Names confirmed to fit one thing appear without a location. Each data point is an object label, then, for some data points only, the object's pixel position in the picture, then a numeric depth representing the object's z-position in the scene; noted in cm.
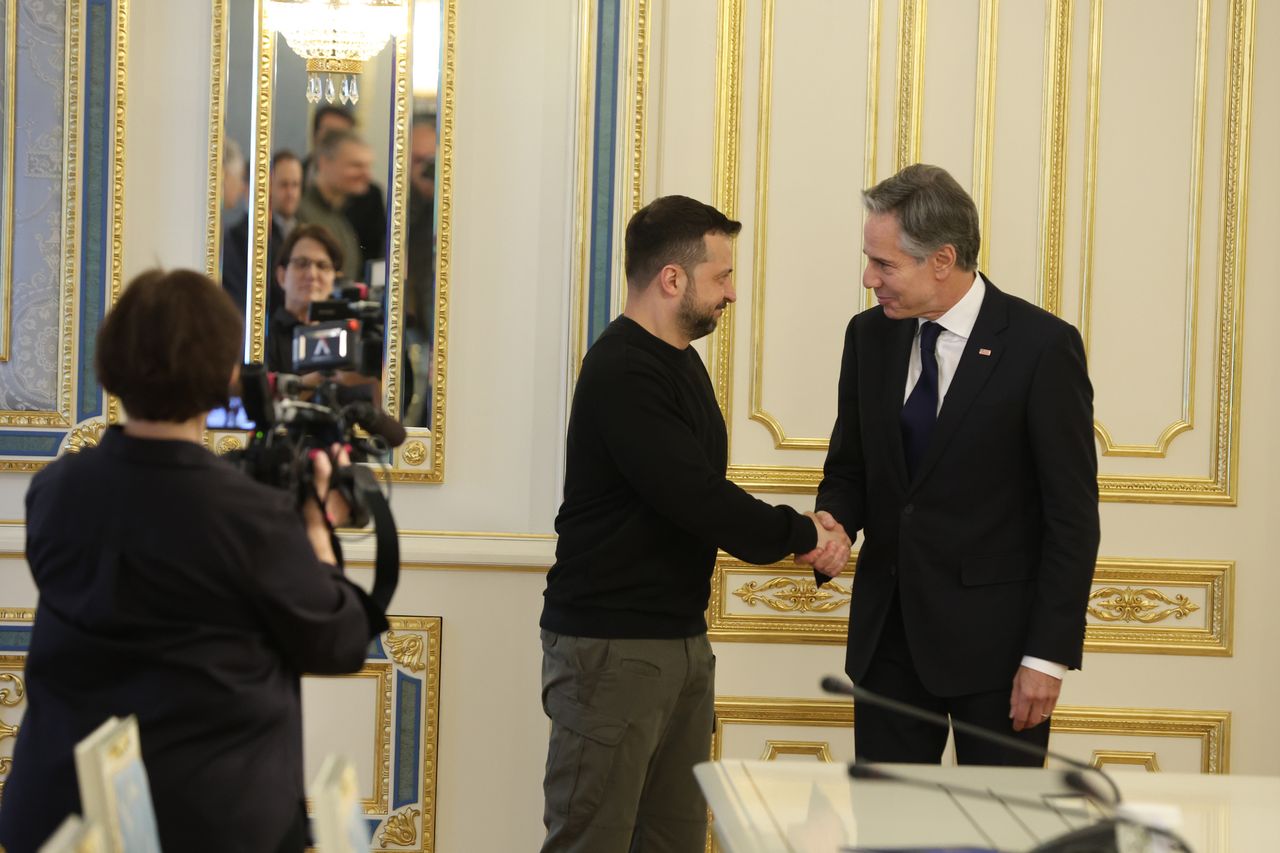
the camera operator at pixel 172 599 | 447
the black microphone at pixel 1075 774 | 435
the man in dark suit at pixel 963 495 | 525
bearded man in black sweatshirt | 530
